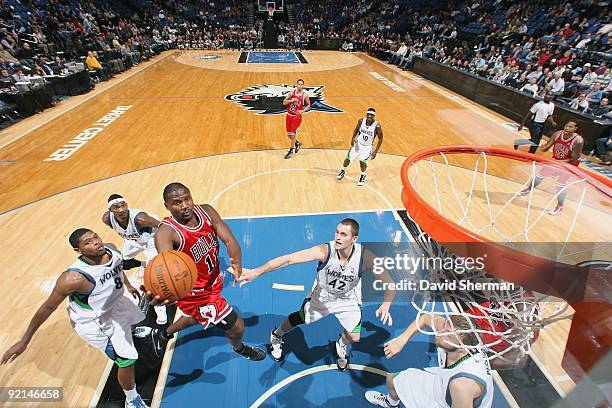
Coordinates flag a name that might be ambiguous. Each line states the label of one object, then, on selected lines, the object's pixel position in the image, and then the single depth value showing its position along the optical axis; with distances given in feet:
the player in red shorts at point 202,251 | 10.03
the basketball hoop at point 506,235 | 7.30
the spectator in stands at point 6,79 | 35.28
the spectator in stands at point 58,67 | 43.74
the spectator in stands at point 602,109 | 31.27
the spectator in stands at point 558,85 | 37.22
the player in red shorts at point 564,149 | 20.39
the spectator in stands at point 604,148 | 29.35
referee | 26.91
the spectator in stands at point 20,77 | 37.11
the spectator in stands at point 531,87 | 38.65
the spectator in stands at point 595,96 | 33.63
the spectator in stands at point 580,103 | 33.06
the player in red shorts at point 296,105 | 26.38
